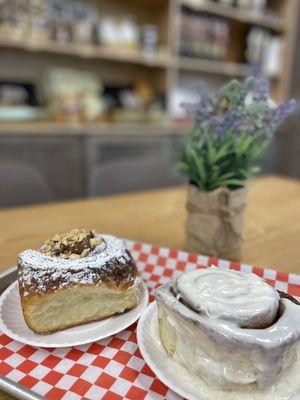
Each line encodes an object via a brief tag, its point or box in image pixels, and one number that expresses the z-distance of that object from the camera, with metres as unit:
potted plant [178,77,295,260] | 0.62
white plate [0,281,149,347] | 0.46
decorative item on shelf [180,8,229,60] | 2.27
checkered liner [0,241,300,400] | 0.39
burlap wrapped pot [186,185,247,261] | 0.67
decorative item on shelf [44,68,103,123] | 2.02
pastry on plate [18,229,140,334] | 0.48
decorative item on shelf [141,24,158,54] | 2.17
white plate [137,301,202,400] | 0.37
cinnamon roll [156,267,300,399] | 0.35
